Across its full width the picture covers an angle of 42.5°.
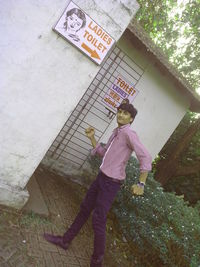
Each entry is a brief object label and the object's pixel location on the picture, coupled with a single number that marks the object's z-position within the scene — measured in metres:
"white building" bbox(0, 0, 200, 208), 3.13
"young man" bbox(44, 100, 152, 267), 3.20
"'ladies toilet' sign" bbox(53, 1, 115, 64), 3.24
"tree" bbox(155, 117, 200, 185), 8.87
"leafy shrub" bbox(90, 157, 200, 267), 4.16
